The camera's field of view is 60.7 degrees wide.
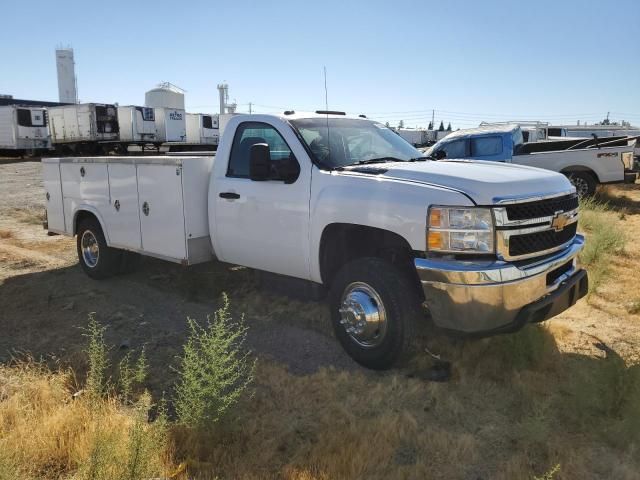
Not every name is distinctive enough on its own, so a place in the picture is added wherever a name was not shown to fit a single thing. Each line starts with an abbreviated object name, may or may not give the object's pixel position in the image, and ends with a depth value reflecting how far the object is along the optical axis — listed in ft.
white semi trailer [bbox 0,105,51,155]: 95.92
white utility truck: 11.89
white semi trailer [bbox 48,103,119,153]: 99.14
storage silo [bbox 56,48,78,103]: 310.65
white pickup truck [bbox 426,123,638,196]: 41.39
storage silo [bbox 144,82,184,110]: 177.06
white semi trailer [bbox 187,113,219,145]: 120.88
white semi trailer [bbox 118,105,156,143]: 104.53
